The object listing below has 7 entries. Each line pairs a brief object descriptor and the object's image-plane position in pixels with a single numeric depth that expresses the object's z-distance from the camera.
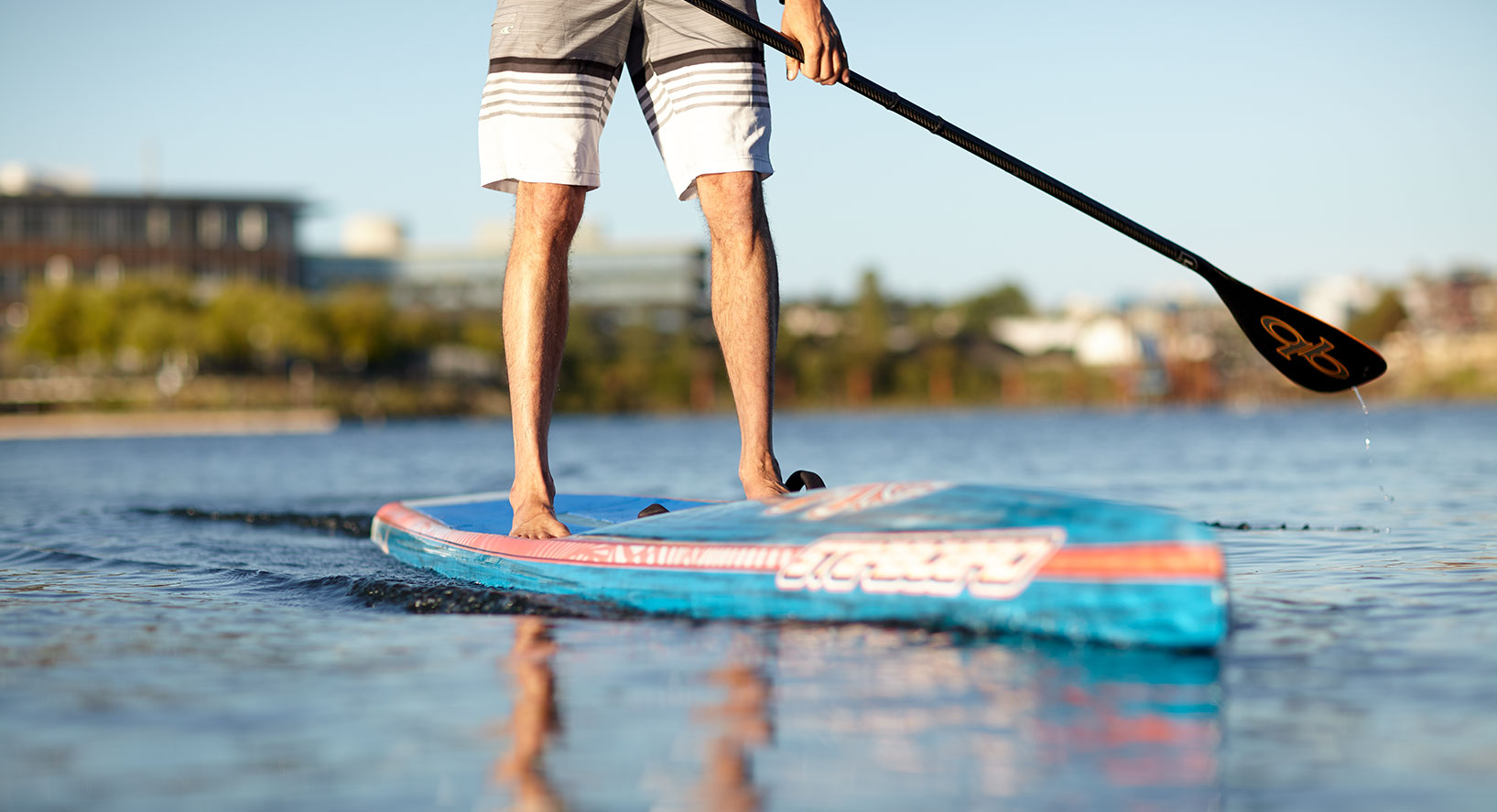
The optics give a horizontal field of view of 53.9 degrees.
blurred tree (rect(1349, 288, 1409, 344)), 128.62
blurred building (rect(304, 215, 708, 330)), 102.25
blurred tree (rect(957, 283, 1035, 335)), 170.64
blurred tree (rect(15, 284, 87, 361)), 63.59
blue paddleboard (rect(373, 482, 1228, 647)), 2.87
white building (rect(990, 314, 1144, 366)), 142.88
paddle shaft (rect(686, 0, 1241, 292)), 4.65
